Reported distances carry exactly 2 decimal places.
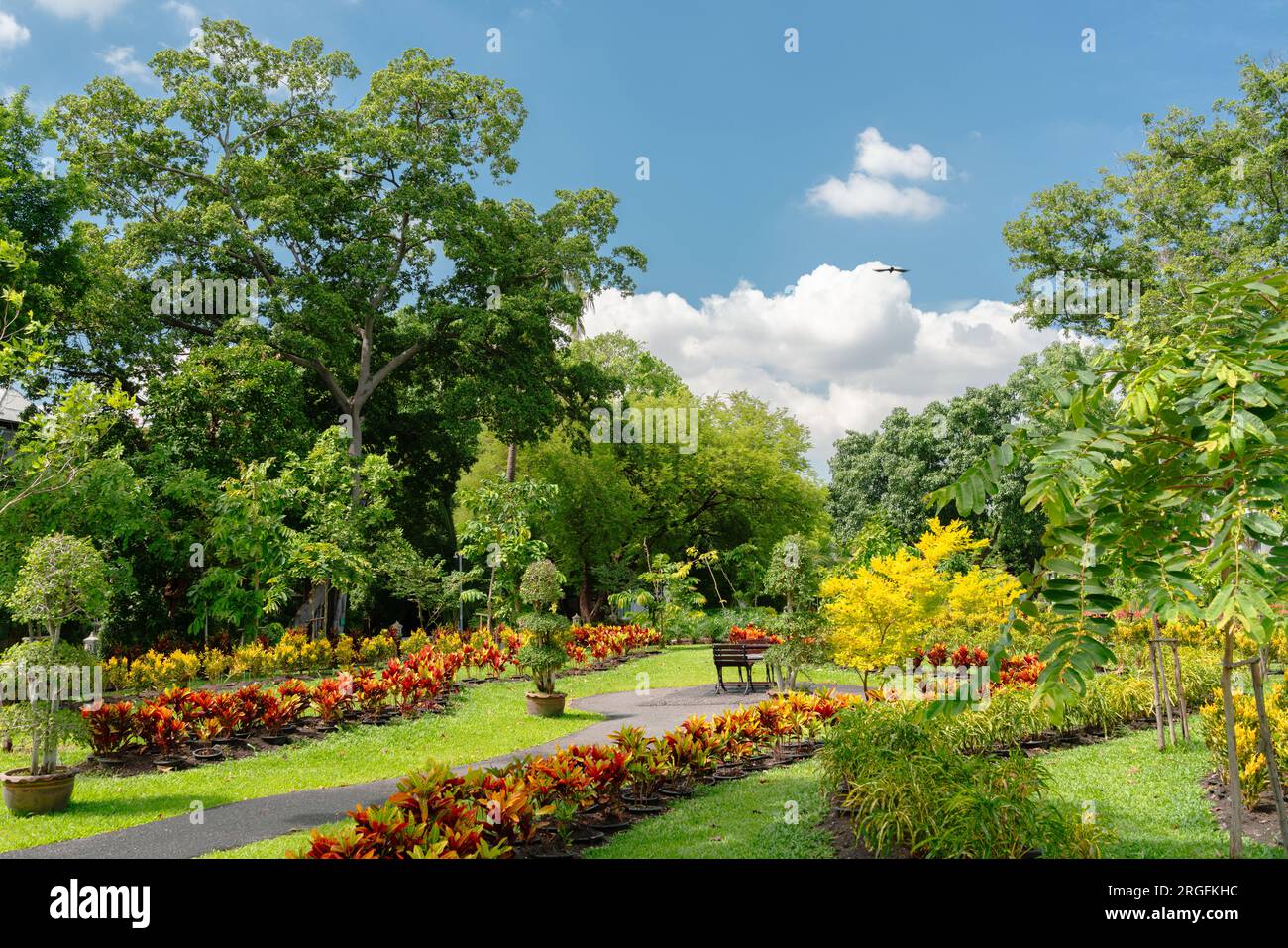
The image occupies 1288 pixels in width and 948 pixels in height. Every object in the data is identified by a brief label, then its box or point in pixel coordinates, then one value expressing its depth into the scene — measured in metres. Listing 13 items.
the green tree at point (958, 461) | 33.62
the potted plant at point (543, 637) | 12.51
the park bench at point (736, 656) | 15.44
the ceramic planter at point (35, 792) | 7.67
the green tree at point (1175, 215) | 24.09
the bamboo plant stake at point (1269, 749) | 4.74
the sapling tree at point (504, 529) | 19.53
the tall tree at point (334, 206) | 22.47
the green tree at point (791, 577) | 13.40
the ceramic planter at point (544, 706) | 12.73
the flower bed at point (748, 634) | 19.59
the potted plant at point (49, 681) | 7.61
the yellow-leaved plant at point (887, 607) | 11.58
